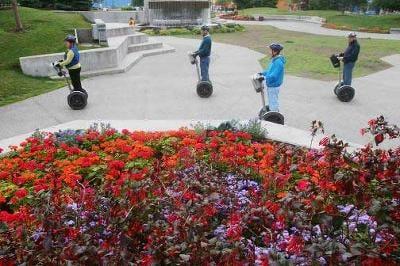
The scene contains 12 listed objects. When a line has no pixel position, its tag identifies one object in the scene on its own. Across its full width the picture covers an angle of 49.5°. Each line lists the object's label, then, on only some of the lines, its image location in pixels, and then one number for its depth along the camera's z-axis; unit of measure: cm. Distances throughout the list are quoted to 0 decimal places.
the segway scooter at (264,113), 816
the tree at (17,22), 1643
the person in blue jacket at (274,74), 843
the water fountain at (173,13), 3028
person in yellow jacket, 1003
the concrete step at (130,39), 1753
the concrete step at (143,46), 1938
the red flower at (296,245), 272
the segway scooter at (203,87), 1163
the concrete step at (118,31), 1962
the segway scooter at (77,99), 1047
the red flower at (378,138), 350
